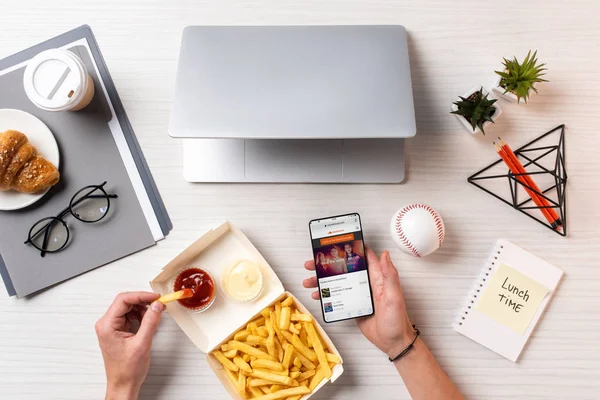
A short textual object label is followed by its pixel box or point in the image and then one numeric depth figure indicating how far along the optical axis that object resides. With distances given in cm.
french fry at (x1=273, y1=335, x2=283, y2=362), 78
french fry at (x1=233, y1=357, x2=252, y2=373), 77
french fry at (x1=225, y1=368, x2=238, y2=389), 78
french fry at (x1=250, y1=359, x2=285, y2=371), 75
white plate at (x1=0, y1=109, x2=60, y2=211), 82
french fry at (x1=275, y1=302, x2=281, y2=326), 79
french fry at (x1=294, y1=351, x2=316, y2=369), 78
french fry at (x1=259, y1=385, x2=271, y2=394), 78
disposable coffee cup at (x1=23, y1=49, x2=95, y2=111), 77
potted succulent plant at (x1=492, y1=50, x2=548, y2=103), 77
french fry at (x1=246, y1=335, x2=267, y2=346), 77
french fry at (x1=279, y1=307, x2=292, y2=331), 77
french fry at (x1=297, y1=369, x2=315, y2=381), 78
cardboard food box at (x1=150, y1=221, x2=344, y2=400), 79
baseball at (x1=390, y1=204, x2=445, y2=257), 75
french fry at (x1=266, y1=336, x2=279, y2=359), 77
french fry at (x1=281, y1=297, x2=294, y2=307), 78
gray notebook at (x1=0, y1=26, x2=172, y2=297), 83
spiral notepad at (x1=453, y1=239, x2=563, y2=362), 80
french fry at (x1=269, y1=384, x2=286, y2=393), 76
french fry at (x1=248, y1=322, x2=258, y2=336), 79
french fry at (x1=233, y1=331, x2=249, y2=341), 78
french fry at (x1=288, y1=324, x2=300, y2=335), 78
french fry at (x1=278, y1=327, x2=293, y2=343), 78
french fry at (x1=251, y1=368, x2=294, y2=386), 74
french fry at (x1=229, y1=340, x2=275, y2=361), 77
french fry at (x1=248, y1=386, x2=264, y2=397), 78
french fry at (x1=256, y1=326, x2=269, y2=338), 78
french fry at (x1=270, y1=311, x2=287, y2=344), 78
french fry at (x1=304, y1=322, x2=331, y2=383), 76
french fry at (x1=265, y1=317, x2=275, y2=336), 78
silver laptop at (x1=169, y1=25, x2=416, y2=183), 68
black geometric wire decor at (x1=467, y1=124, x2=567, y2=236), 82
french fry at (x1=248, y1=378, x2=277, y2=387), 77
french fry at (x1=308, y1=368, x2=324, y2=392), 77
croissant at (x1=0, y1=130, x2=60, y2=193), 77
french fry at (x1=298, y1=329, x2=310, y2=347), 80
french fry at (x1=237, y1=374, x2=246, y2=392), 77
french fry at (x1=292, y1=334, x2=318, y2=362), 77
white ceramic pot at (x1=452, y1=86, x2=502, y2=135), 82
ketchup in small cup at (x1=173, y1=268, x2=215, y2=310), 81
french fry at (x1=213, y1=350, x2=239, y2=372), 78
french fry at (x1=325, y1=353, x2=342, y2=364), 77
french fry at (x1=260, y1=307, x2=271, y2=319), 79
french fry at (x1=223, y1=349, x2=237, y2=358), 78
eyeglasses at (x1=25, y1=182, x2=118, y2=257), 83
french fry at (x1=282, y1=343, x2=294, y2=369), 77
